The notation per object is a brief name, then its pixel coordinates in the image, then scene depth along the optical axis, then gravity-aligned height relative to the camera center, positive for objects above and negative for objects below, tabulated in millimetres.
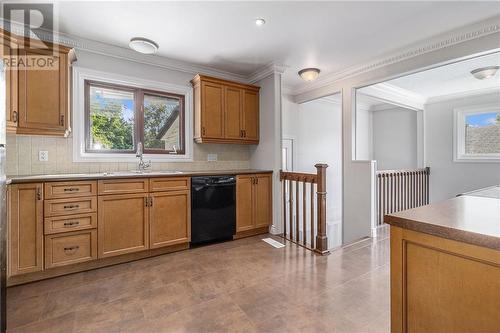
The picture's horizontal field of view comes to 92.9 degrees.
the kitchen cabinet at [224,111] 3469 +851
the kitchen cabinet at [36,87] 2291 +815
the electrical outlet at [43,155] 2652 +134
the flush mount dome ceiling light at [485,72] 3396 +1361
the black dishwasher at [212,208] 3064 -556
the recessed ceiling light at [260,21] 2473 +1532
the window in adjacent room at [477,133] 4609 +643
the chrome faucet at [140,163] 3137 +55
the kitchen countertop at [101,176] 2127 -95
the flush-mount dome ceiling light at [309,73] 3605 +1433
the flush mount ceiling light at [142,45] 2799 +1460
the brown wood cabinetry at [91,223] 2166 -580
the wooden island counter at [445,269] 749 -369
